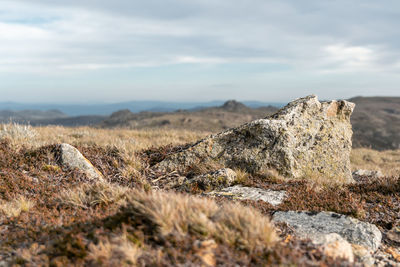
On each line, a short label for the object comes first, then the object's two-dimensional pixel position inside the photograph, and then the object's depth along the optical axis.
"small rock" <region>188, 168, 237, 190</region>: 7.41
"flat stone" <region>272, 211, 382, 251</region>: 4.81
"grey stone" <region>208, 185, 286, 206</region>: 6.43
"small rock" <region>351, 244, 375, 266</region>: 4.18
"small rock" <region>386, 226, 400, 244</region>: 5.17
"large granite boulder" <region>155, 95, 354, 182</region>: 8.39
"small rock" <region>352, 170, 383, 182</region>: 10.84
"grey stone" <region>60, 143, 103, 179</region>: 7.46
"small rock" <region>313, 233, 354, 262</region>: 3.76
